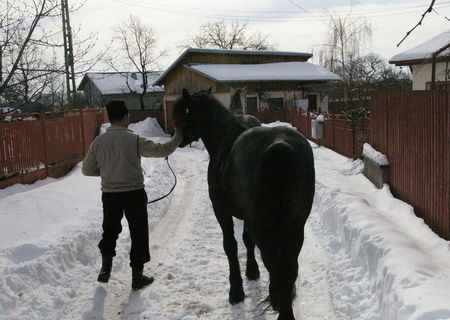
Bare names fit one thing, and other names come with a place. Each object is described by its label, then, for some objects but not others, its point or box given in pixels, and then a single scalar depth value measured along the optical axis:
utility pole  9.18
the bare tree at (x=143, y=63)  45.78
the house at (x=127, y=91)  48.16
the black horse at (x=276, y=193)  3.19
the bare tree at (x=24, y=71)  7.83
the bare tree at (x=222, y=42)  58.88
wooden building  28.05
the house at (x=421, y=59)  12.71
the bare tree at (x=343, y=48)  23.02
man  4.73
